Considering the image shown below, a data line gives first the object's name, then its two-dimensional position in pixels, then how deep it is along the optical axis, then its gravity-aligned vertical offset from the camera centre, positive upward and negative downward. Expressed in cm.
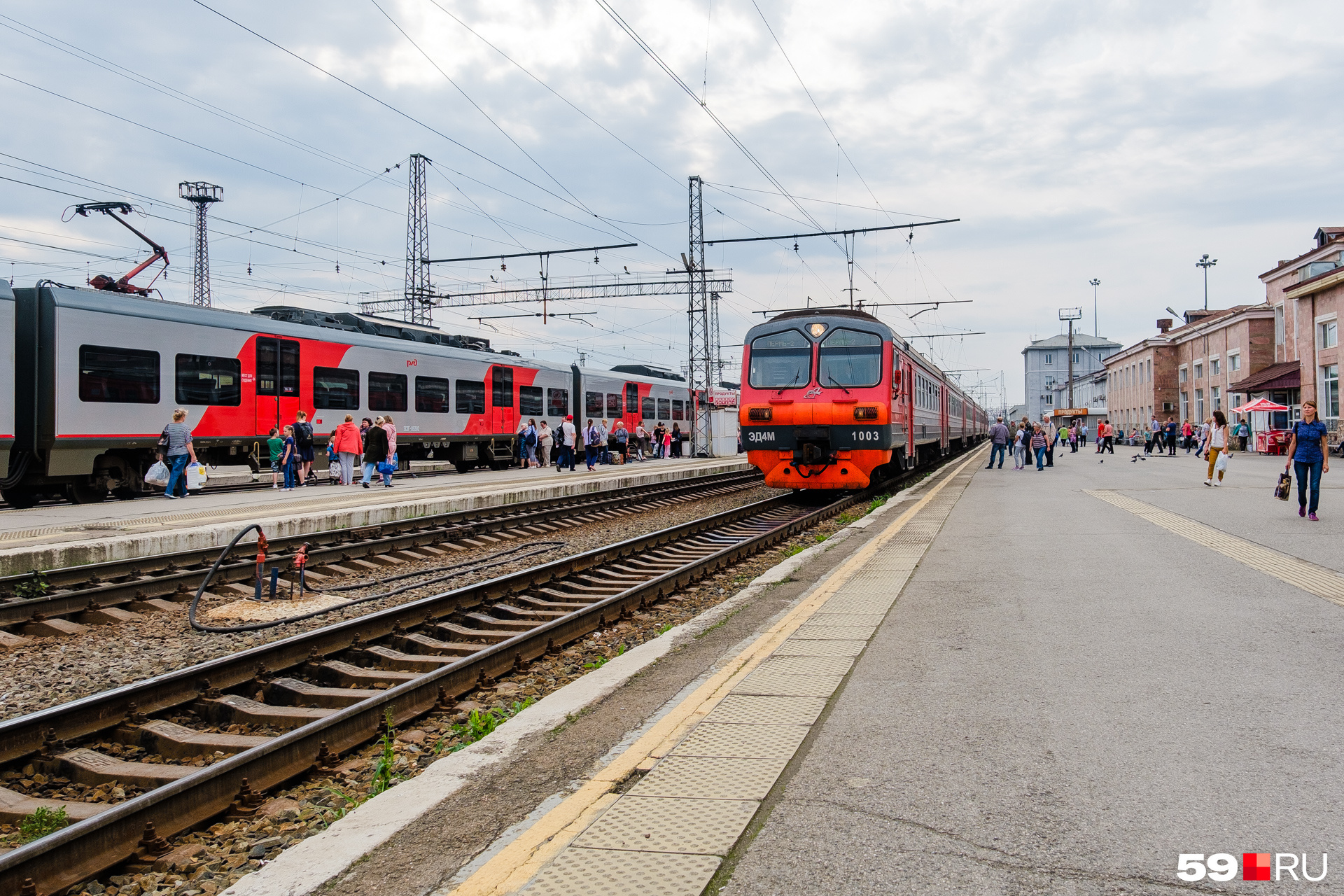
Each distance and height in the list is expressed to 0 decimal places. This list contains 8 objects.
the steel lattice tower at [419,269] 3165 +632
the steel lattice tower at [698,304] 3272 +498
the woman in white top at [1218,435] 1762 +3
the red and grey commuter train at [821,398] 1573 +73
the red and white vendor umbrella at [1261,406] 3778 +123
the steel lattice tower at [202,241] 3584 +801
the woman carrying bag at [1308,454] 1192 -23
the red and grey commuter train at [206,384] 1512 +132
